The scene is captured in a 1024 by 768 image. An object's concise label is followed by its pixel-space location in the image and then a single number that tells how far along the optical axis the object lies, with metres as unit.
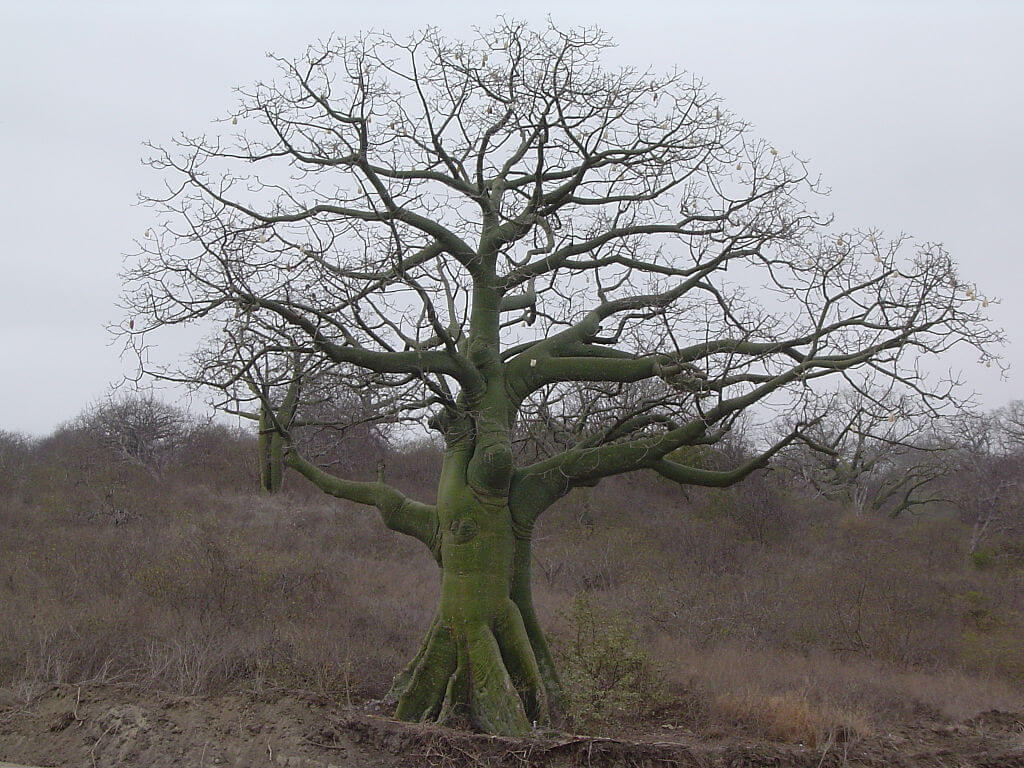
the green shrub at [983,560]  23.77
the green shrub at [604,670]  9.00
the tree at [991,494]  26.47
